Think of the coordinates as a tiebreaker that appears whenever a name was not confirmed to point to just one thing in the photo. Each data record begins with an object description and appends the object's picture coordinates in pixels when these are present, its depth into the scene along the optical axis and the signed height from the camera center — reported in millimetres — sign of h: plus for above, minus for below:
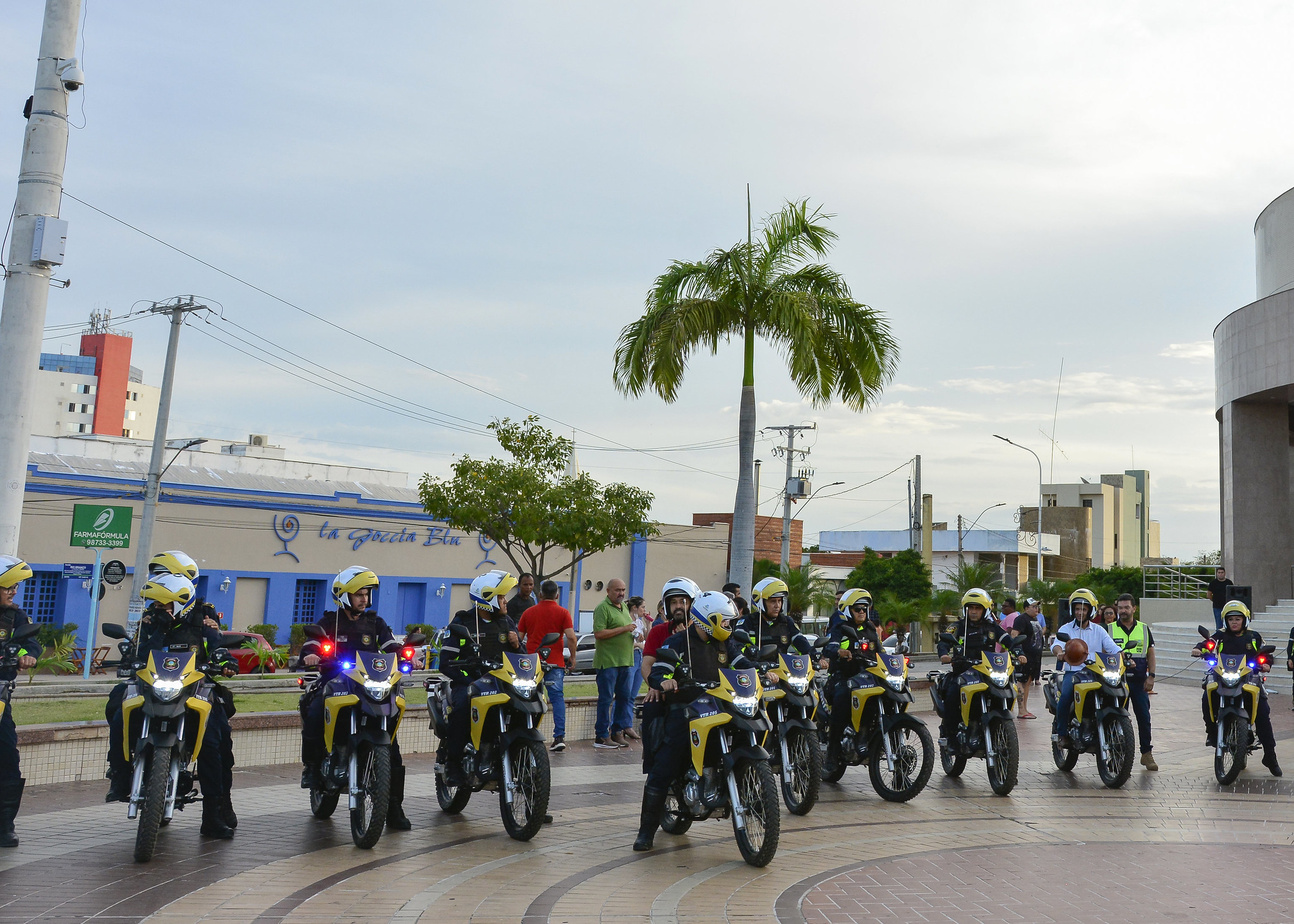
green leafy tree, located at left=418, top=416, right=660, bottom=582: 31938 +2300
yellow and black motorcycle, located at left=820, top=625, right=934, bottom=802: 10461 -1160
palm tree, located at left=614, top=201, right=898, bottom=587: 18875 +4317
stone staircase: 27947 -681
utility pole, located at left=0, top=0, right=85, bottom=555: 10336 +2798
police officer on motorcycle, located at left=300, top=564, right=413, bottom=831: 8391 -473
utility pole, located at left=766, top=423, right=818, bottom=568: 44031 +3783
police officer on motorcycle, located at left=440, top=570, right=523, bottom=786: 8852 -505
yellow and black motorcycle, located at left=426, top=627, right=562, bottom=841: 8219 -1130
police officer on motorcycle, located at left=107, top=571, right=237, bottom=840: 7953 -485
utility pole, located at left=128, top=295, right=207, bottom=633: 33688 +2234
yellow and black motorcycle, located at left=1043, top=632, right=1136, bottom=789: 11477 -1031
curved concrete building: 34625 +4109
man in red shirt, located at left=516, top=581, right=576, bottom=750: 11875 -416
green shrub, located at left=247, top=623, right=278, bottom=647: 40219 -2032
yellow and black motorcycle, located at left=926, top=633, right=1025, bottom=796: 10875 -1047
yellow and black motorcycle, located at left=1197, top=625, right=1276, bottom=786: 11805 -904
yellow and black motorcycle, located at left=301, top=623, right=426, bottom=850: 7844 -1048
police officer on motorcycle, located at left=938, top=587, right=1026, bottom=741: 11344 -369
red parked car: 29906 -2278
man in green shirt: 13742 -919
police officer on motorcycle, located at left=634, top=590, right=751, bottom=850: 8094 -567
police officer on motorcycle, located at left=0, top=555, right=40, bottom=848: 7672 -1114
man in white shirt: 11812 -289
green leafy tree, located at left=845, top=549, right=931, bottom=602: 55562 +1112
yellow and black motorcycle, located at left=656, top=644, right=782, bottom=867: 7613 -1111
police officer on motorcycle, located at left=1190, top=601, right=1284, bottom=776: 12227 -296
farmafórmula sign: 26719 +796
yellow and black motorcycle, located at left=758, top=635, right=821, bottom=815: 9641 -1092
